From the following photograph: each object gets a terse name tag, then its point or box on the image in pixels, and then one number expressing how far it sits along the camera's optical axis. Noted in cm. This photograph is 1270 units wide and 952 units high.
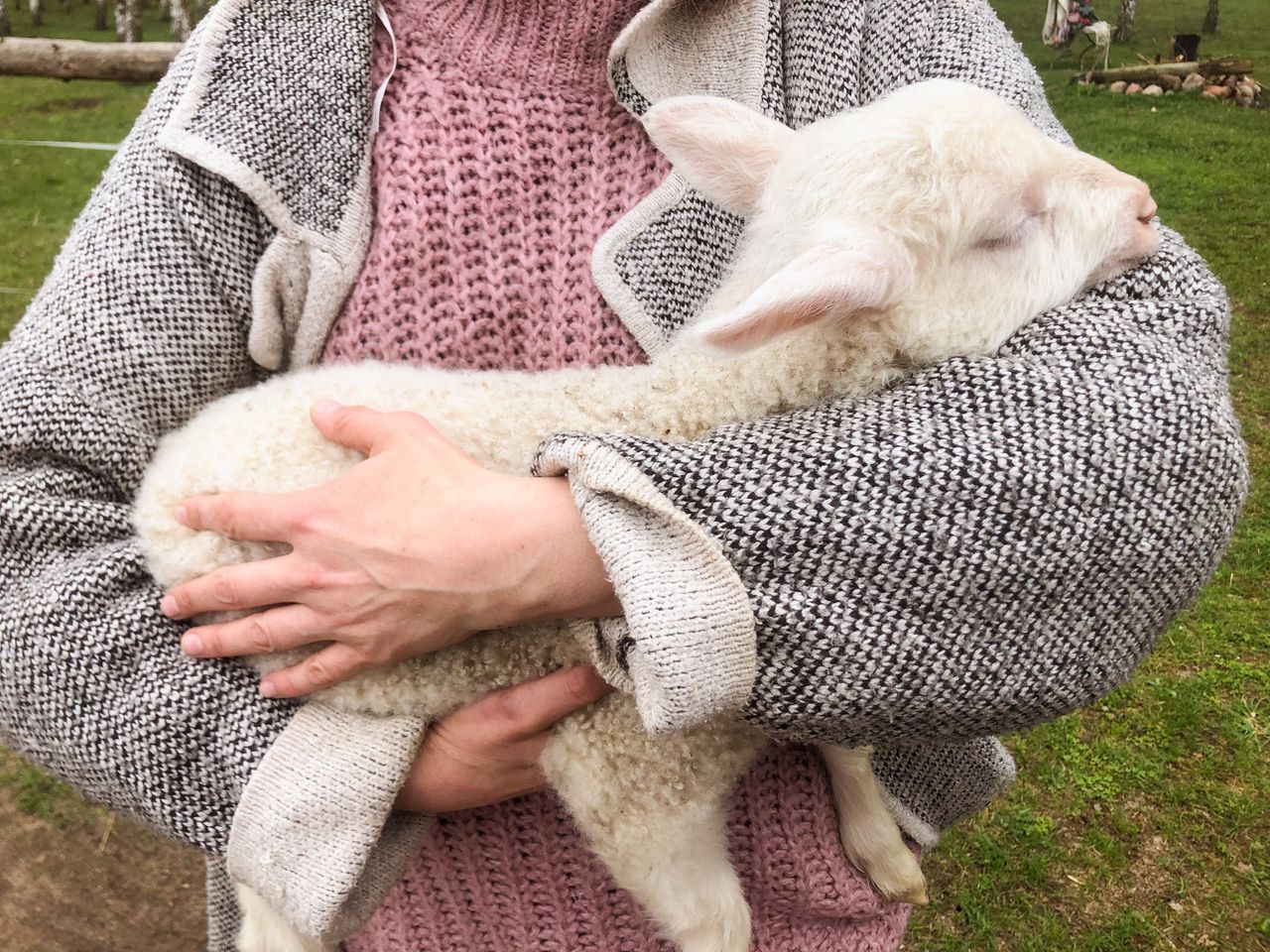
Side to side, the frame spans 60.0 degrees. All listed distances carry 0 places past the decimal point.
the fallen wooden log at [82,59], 488
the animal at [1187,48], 1415
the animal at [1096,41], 1402
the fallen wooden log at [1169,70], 1320
